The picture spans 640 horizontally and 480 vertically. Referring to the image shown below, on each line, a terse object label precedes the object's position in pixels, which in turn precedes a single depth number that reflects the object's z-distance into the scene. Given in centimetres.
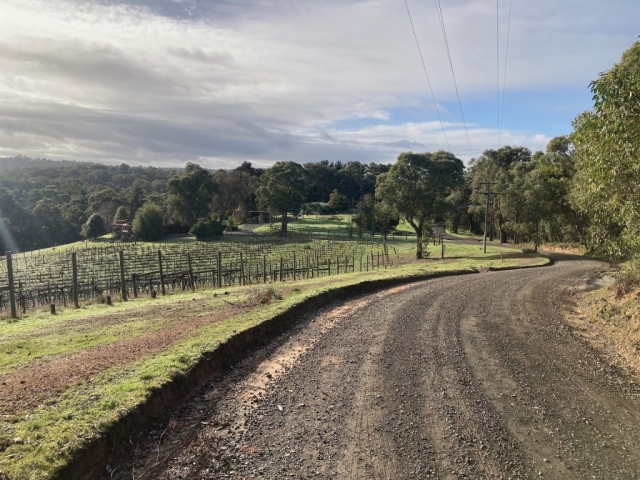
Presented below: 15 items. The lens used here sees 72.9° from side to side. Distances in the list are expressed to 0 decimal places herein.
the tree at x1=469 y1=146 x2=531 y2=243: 5298
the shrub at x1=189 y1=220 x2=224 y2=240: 7294
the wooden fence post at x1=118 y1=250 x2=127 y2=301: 1951
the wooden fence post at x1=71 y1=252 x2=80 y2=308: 1726
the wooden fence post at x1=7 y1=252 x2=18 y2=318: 1421
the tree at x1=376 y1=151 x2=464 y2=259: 3594
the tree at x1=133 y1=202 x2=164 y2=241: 7519
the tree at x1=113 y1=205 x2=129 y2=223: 9006
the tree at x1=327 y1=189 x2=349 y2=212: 10219
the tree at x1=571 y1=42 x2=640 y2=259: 783
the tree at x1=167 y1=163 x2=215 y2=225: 8475
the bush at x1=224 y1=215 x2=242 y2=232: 8274
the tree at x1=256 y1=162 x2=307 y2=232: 7831
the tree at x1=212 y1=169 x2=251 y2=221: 9608
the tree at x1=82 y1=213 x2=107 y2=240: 8088
